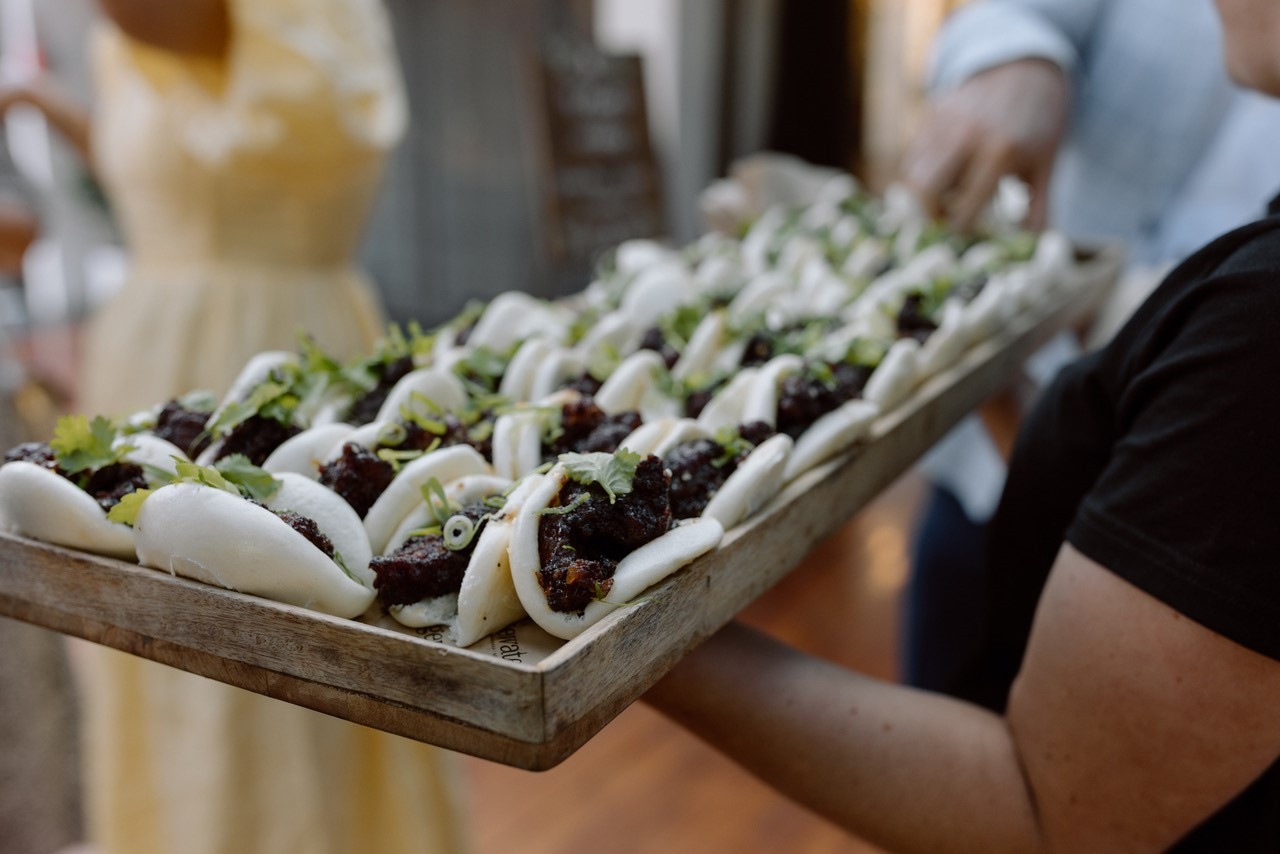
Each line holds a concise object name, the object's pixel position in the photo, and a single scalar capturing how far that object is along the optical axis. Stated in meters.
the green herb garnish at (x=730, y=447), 0.77
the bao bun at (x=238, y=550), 0.57
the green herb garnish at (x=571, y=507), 0.60
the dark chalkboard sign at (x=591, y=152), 3.15
